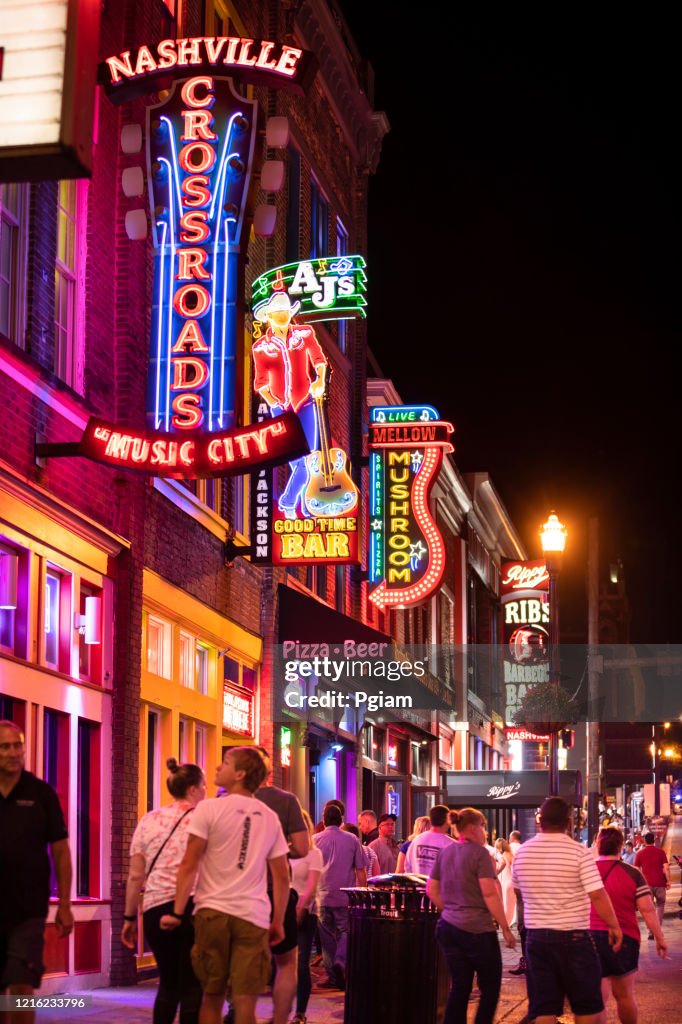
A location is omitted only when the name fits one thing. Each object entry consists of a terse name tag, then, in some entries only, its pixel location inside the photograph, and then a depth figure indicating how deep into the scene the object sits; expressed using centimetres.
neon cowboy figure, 2233
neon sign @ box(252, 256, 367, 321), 2255
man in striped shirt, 1078
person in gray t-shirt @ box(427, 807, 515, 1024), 1175
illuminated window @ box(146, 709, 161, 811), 1852
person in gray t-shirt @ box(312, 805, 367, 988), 1688
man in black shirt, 885
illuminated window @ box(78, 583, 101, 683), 1596
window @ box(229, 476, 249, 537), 2225
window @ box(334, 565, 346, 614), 3041
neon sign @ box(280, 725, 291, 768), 2475
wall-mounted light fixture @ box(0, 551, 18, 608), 1412
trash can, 1166
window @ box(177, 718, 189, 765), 1958
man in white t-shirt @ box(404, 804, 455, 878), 1591
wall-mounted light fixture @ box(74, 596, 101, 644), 1575
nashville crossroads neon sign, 1605
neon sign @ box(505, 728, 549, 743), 4344
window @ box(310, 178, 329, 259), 2870
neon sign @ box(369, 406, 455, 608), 3038
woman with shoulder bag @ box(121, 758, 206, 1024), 1033
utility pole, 3350
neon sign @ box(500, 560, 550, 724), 5222
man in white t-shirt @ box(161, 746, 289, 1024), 930
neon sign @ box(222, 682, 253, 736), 2162
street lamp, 2902
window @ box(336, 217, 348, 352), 3061
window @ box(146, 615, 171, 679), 1809
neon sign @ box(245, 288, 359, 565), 2236
